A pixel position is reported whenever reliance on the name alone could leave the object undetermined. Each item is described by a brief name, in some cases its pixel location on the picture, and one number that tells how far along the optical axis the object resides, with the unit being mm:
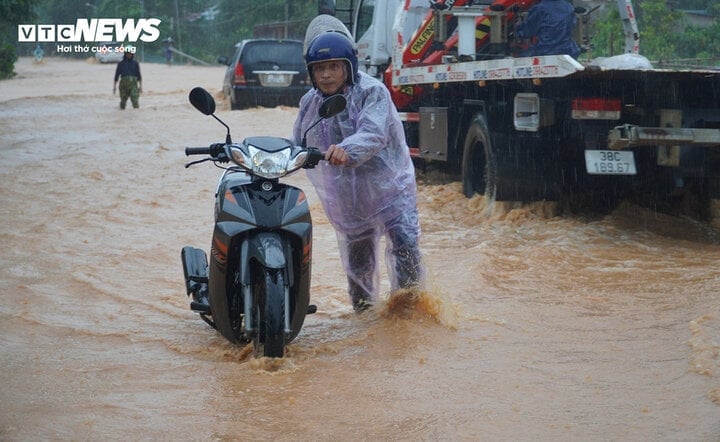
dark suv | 22562
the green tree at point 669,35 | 19533
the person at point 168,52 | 62641
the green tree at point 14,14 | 21947
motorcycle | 5039
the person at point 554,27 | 11203
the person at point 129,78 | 25438
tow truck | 8594
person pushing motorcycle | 5553
